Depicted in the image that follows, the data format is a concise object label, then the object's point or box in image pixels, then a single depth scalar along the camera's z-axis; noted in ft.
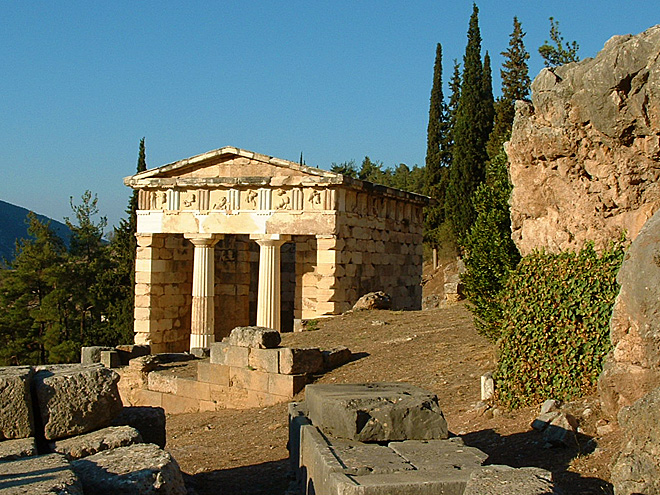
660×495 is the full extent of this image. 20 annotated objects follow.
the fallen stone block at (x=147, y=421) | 23.88
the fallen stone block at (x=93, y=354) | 53.16
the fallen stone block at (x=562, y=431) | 23.22
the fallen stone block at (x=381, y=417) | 19.70
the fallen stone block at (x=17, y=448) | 18.39
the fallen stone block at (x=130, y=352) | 53.11
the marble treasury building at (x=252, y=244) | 63.46
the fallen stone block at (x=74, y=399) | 20.76
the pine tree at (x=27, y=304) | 98.58
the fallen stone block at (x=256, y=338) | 42.65
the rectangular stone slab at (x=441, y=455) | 17.34
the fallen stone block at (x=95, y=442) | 19.97
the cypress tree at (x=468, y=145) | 98.58
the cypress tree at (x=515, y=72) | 107.76
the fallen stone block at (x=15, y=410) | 20.00
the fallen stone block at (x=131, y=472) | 17.34
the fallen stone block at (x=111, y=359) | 51.88
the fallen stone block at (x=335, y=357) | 43.34
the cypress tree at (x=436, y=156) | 114.01
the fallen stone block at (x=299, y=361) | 41.11
